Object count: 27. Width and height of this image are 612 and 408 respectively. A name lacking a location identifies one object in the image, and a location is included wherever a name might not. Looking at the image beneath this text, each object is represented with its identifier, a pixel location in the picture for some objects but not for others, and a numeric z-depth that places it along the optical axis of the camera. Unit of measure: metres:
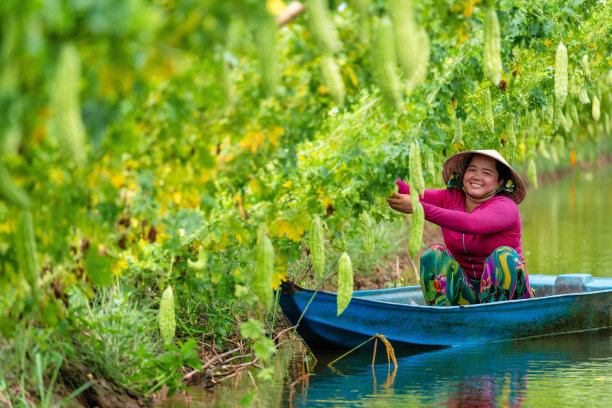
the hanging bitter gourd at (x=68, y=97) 5.78
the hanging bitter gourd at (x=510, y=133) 15.58
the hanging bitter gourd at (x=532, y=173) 19.81
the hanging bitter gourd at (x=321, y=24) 6.99
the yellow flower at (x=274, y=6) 6.73
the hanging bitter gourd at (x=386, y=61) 7.79
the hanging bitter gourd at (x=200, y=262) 11.03
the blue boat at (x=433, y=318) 12.81
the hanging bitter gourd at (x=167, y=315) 10.17
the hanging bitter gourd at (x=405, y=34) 7.50
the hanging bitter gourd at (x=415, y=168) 10.64
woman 13.29
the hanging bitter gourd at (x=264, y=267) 9.56
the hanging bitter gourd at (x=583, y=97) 17.72
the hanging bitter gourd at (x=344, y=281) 10.50
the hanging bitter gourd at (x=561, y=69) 13.22
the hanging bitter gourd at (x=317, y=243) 10.26
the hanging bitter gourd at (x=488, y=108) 14.24
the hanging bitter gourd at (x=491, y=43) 9.14
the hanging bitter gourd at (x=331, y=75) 8.12
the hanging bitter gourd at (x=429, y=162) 11.85
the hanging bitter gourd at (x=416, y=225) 11.00
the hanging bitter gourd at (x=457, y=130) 14.55
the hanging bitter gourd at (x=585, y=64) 16.62
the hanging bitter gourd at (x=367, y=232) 11.91
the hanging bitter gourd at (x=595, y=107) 21.01
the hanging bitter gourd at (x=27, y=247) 7.36
